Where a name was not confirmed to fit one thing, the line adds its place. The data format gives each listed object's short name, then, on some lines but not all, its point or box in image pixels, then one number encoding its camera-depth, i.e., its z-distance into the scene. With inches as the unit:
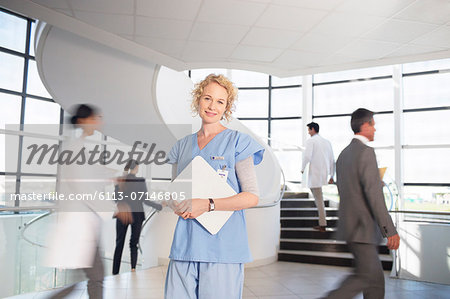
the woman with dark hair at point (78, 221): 80.3
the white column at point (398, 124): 385.7
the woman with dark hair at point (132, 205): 166.7
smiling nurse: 46.2
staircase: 217.0
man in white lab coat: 226.7
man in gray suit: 87.4
